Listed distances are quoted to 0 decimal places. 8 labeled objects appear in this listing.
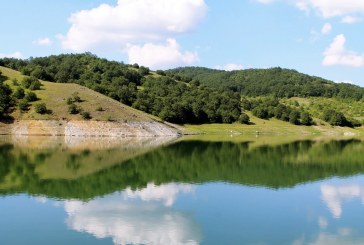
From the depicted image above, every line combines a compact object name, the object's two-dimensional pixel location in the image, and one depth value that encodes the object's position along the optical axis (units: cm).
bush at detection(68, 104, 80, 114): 11560
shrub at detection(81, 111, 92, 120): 11441
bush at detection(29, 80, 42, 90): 12794
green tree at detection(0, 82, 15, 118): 11375
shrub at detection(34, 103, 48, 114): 11300
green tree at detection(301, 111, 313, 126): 16375
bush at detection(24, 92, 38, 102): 11881
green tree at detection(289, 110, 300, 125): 16312
